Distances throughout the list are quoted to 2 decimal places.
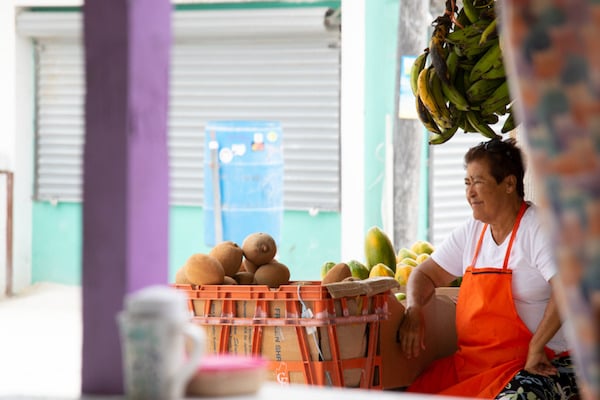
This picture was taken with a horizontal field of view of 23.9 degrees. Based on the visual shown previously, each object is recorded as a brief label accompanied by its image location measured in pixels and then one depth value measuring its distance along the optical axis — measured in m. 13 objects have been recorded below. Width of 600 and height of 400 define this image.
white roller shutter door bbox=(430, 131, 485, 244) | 14.82
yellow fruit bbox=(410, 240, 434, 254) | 8.52
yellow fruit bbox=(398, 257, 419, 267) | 7.75
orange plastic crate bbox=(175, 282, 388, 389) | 5.33
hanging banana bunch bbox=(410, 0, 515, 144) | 5.65
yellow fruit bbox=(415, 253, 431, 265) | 8.00
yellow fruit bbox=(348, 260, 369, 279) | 7.20
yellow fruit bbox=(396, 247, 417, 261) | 8.27
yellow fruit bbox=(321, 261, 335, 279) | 7.43
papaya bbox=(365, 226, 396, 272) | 7.99
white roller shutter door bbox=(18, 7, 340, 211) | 14.79
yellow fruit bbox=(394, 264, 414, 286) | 7.30
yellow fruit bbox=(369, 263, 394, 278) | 7.36
